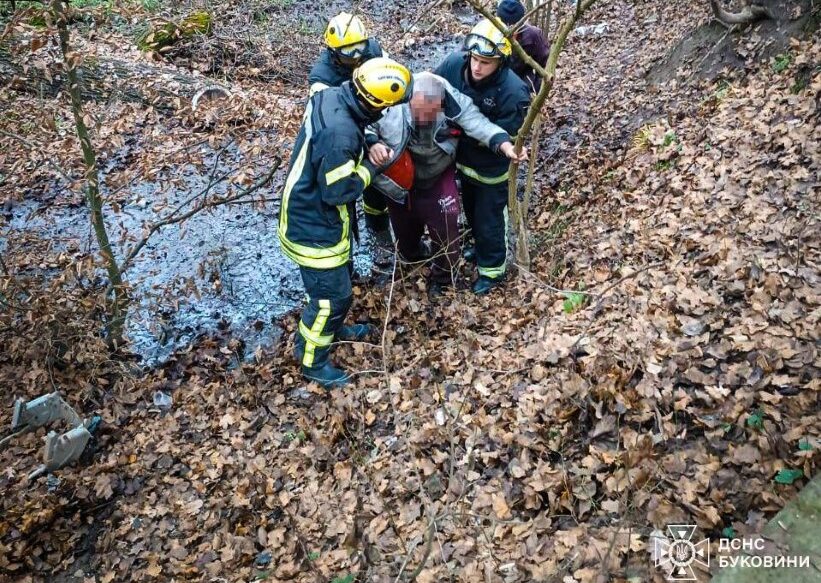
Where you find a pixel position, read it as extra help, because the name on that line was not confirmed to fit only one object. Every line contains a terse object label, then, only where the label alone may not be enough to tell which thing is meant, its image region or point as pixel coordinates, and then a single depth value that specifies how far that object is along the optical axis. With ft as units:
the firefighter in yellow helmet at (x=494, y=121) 15.80
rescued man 16.05
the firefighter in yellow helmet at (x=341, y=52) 18.26
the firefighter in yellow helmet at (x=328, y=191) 13.89
